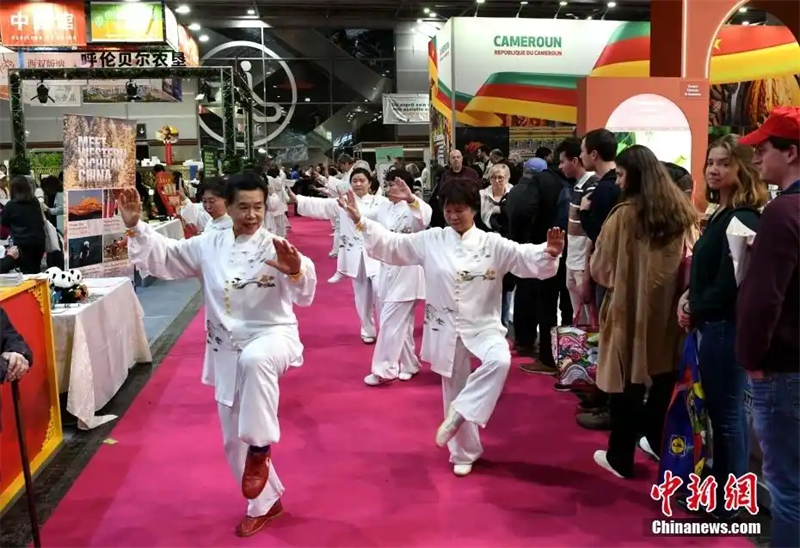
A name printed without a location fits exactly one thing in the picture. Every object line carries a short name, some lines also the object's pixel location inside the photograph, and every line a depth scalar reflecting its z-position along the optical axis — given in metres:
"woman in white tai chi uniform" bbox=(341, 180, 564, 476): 3.29
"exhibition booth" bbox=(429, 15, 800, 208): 11.83
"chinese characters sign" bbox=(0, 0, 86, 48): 10.97
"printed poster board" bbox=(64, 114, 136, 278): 4.69
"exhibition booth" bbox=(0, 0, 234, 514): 3.64
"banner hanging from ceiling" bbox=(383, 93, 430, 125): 22.09
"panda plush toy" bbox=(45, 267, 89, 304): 4.37
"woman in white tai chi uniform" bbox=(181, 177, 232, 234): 5.38
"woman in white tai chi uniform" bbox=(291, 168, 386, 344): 5.82
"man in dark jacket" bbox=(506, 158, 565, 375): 4.96
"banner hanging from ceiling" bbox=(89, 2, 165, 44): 10.88
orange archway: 6.39
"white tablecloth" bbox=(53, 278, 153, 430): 4.13
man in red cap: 1.93
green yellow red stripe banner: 11.76
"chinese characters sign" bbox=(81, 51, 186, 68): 11.30
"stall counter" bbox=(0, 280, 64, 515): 3.27
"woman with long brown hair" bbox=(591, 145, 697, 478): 3.07
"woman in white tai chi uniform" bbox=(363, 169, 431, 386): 5.11
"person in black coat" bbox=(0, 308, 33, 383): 2.54
